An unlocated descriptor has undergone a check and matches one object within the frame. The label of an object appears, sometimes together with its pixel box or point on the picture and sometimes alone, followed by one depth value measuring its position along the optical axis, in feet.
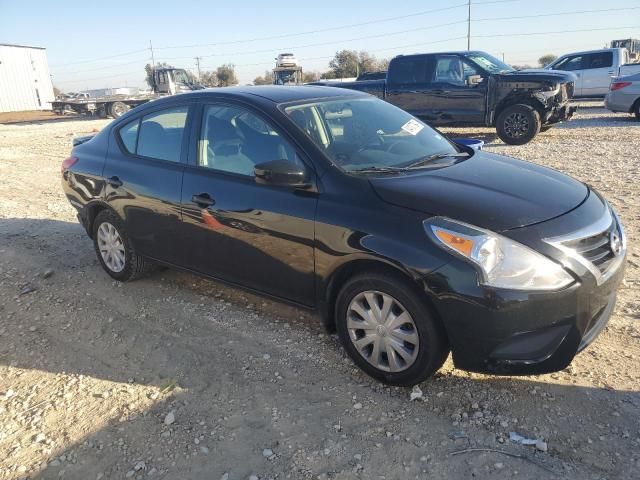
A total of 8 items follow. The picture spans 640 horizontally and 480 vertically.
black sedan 8.62
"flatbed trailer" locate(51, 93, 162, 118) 87.71
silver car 44.21
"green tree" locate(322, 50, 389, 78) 168.66
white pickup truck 57.77
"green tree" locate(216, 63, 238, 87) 200.05
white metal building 120.26
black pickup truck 35.86
